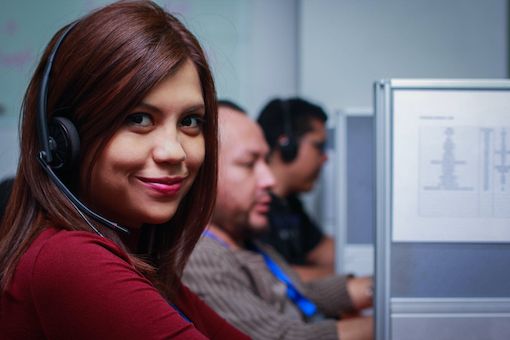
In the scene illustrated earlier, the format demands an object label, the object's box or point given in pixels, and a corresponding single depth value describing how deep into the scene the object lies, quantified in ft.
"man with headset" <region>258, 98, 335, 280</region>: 6.87
